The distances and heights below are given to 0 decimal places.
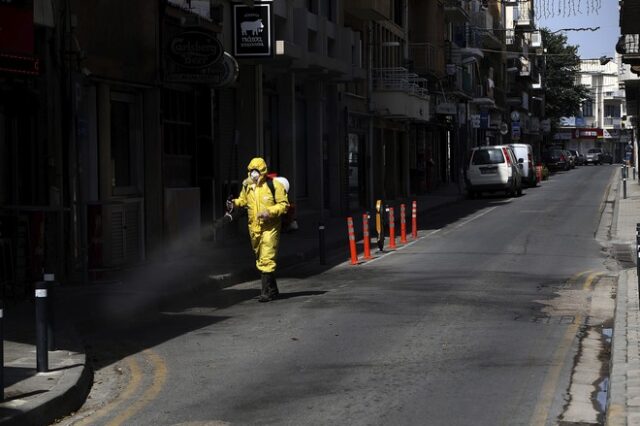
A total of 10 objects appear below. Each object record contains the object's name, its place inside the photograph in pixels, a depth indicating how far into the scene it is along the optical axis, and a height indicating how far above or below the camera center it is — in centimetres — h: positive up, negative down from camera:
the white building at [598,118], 15021 +539
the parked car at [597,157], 11925 +38
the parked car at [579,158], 10814 +29
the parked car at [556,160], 9406 +13
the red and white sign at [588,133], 15025 +348
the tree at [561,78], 11338 +814
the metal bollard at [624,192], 4291 -114
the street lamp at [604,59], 6740 +576
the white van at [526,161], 5709 +3
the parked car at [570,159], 9724 +19
